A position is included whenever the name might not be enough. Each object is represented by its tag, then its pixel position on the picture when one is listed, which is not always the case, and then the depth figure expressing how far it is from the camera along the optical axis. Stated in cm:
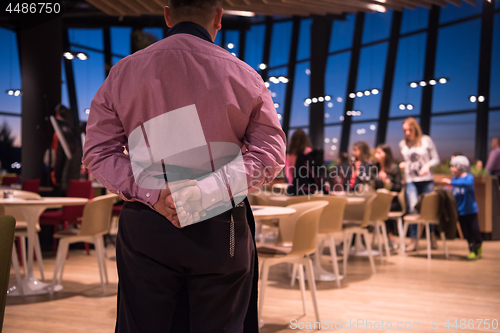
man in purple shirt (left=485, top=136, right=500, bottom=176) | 888
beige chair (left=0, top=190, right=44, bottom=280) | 421
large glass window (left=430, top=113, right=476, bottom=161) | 1029
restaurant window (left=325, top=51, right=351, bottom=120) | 1226
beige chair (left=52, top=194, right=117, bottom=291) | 399
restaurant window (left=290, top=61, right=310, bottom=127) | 1291
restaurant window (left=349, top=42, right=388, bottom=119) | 1165
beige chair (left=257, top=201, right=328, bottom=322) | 310
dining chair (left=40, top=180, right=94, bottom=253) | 534
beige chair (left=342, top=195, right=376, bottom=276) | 481
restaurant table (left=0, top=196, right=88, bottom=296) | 377
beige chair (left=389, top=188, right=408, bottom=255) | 645
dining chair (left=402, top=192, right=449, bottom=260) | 592
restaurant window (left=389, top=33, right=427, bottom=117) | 1089
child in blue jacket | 590
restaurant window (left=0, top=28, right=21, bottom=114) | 1059
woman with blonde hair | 655
